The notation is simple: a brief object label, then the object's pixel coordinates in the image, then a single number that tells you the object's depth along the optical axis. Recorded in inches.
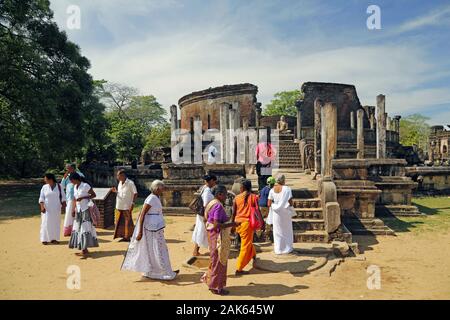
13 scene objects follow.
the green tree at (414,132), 1635.1
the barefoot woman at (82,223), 248.8
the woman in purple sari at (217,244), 178.2
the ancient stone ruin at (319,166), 319.3
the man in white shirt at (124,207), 297.3
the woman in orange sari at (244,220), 213.9
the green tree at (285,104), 1738.4
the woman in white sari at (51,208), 288.8
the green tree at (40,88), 585.3
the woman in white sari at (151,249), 198.2
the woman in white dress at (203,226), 238.4
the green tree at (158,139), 1393.9
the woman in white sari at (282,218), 250.4
